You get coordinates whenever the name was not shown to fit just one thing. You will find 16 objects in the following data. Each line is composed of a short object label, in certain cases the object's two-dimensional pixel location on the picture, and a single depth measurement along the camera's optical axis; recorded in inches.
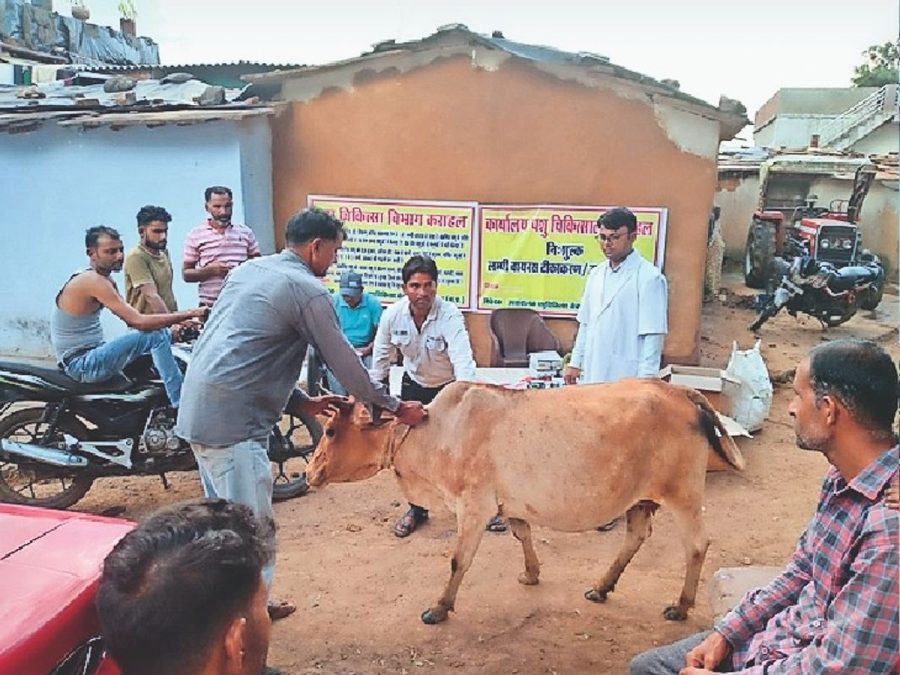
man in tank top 202.8
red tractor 573.0
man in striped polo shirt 271.7
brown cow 165.3
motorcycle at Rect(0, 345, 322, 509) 214.2
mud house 316.5
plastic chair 314.0
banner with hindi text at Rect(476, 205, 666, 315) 328.5
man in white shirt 200.7
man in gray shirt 139.6
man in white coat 201.5
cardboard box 283.7
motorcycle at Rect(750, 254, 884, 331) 474.6
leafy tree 1256.4
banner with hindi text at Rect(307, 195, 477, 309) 340.2
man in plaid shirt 77.8
